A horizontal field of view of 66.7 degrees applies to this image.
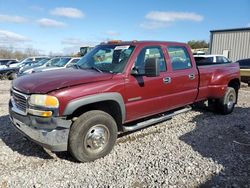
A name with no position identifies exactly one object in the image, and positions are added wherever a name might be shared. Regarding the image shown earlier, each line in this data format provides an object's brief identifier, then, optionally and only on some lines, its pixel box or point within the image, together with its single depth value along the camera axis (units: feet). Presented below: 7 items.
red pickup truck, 8.87
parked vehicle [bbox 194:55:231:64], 35.49
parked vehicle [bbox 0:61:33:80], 45.63
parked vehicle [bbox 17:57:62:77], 39.63
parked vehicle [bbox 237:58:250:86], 30.50
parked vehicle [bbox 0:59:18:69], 53.04
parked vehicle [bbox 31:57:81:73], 37.22
